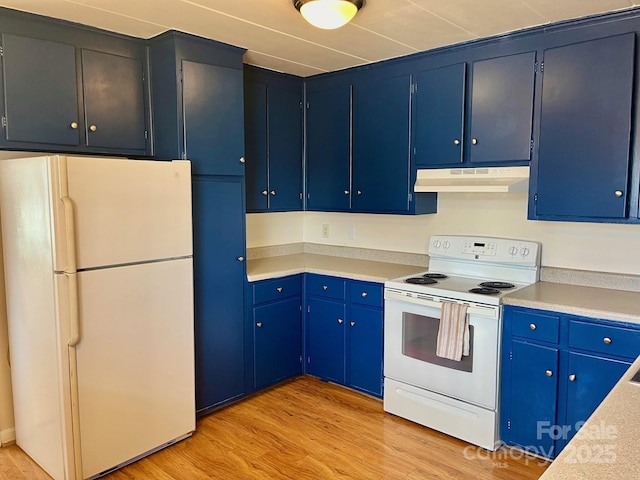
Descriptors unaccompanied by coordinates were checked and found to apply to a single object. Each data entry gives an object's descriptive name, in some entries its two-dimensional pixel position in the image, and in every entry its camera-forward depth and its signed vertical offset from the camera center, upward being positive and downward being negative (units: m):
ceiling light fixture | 2.14 +0.85
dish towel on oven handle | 2.72 -0.75
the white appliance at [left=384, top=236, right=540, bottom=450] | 2.69 -0.80
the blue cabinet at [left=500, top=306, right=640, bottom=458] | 2.34 -0.87
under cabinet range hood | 2.87 +0.13
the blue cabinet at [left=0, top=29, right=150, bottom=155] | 2.48 +0.59
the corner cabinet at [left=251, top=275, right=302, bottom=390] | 3.41 -0.94
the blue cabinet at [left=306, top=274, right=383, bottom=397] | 3.30 -0.94
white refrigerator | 2.29 -0.53
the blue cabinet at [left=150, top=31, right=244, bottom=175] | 2.85 +0.61
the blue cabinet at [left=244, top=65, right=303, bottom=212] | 3.62 +0.47
